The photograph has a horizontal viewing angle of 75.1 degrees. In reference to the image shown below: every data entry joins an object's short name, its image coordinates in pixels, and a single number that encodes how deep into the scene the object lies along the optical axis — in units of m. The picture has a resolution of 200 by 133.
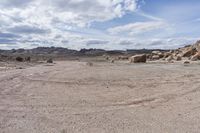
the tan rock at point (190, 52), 15.79
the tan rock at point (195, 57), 13.64
